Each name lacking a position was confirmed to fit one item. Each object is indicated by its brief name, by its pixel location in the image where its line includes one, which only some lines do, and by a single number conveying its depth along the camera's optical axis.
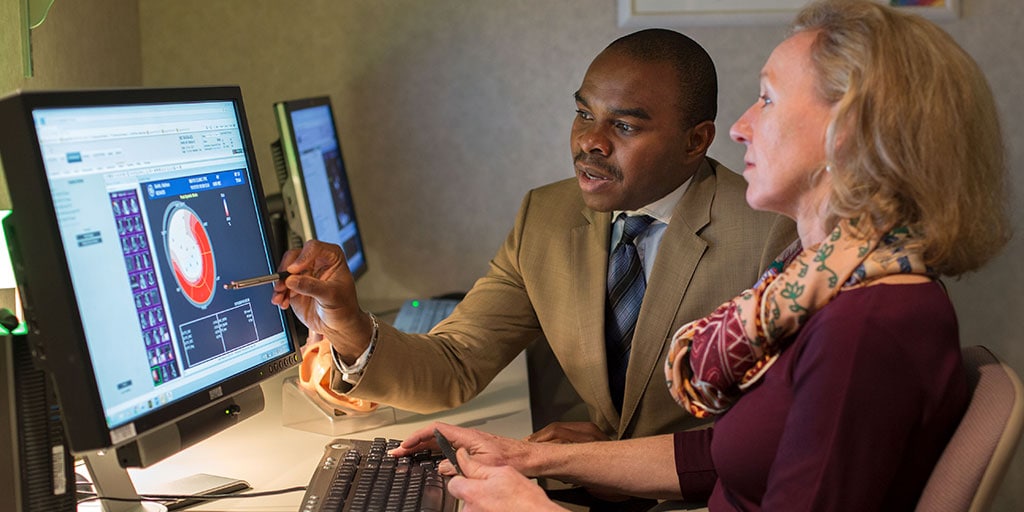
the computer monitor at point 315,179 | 2.21
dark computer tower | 1.09
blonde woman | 1.06
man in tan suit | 1.84
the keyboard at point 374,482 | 1.26
